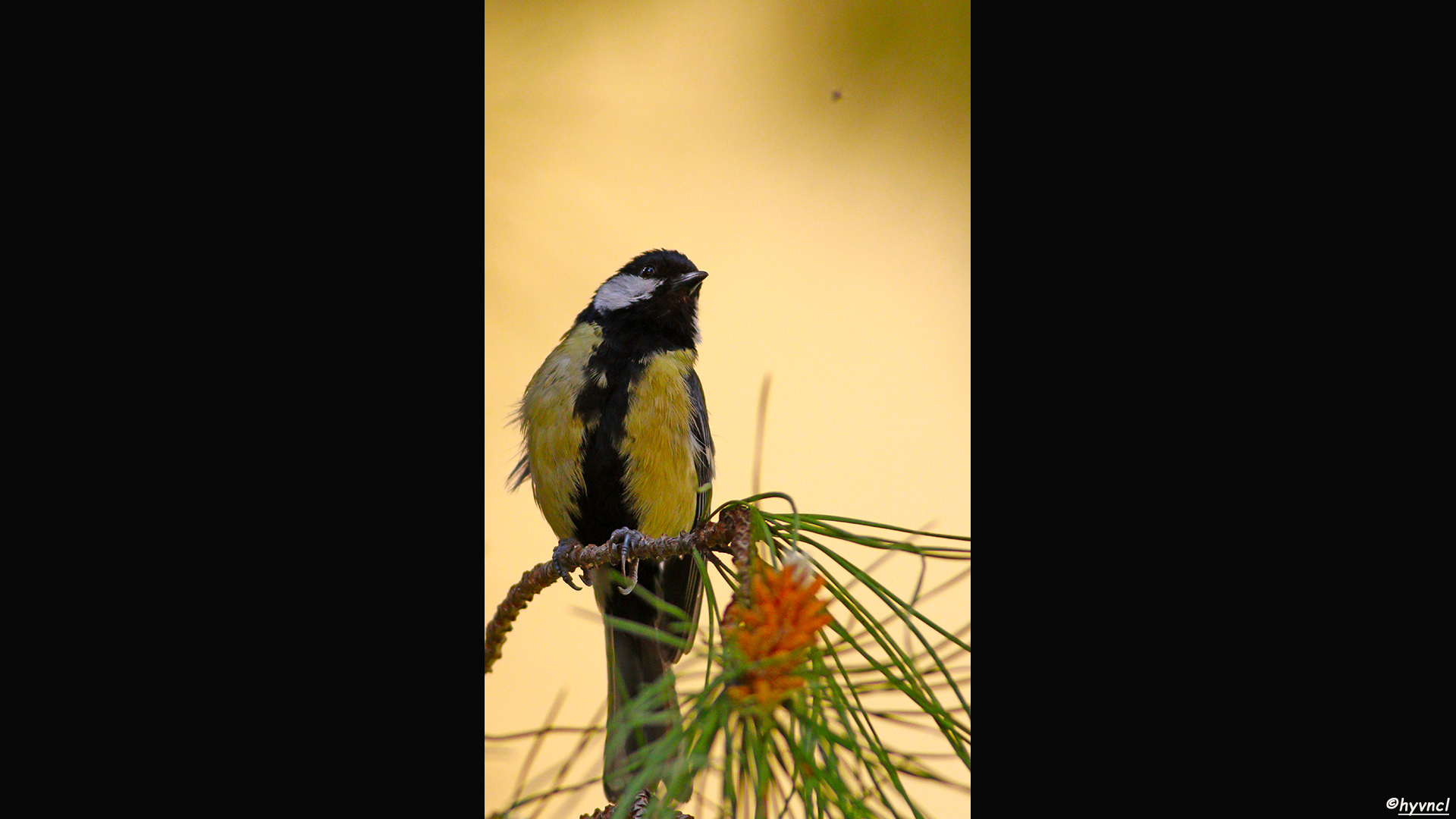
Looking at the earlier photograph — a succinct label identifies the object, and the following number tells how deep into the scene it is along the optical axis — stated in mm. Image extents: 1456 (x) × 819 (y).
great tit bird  5514
